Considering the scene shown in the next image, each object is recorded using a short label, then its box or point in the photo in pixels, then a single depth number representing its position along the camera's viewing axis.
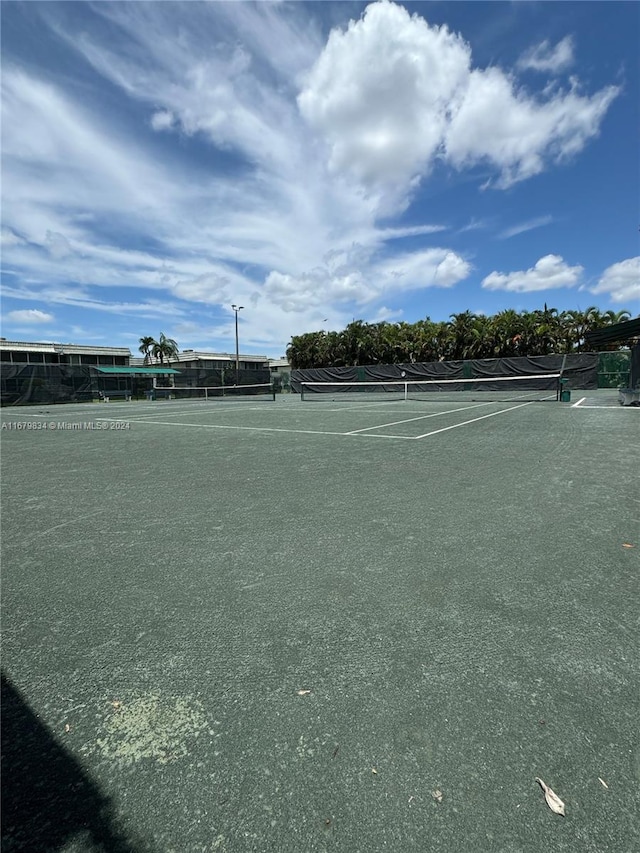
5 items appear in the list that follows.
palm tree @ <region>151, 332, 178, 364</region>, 70.69
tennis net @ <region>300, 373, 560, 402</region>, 25.82
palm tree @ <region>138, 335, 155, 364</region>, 70.50
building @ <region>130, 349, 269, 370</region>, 80.88
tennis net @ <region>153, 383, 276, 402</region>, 36.06
